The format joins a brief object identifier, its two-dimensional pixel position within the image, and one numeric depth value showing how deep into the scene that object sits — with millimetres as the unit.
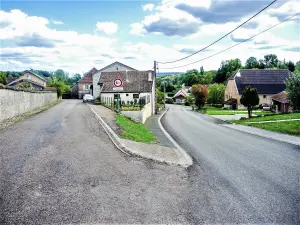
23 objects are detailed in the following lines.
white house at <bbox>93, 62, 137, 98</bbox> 62656
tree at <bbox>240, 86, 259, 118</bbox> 35938
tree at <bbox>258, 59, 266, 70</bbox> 119981
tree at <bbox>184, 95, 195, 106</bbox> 87350
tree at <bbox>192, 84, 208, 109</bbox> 64344
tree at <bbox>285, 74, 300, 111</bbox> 22000
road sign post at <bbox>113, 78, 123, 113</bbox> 20039
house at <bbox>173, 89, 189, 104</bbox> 115988
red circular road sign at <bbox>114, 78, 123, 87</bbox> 20031
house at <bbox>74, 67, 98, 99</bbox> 83688
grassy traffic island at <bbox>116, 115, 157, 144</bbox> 13181
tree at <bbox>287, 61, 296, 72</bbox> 106650
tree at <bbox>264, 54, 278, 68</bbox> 124800
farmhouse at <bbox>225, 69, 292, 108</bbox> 64756
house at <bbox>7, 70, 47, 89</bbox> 89469
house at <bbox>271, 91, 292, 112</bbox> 45122
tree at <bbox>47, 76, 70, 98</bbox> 70738
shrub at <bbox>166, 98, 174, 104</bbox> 118625
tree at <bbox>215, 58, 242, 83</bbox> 124750
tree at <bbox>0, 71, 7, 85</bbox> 75906
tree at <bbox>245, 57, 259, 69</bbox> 120562
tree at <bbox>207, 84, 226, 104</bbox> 81312
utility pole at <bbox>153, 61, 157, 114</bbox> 47028
